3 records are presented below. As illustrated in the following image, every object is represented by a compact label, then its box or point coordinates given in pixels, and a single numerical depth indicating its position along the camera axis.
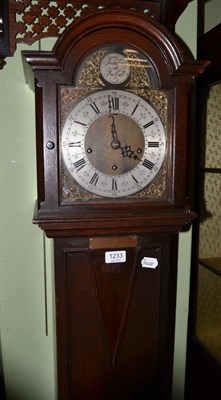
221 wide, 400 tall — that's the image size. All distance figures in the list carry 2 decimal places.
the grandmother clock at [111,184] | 0.97
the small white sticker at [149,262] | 1.11
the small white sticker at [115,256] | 1.08
